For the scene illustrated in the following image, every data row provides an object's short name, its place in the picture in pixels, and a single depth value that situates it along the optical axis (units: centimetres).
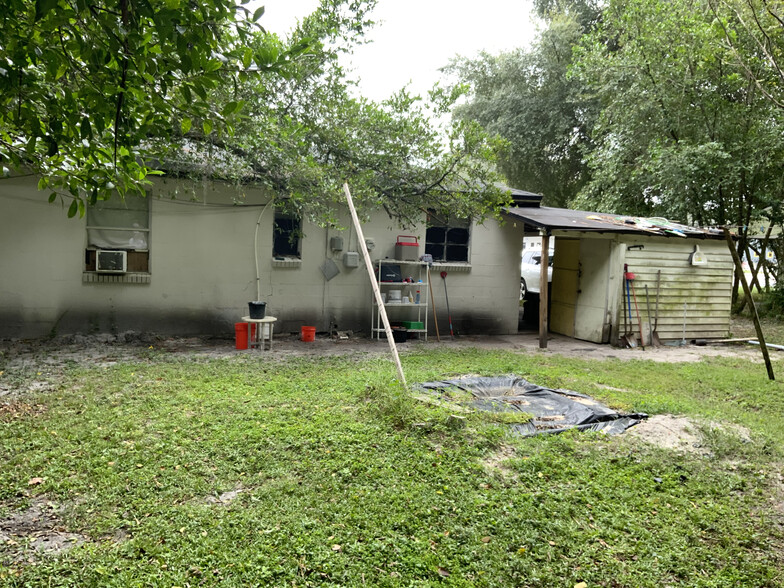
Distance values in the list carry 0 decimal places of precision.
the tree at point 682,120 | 1190
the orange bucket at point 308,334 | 892
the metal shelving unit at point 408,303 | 967
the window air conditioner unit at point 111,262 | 822
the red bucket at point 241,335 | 809
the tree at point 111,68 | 213
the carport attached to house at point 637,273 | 964
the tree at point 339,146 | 764
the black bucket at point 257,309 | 808
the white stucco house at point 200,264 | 791
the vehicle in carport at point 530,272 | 1395
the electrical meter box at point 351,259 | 945
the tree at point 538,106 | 1748
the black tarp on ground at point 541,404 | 455
